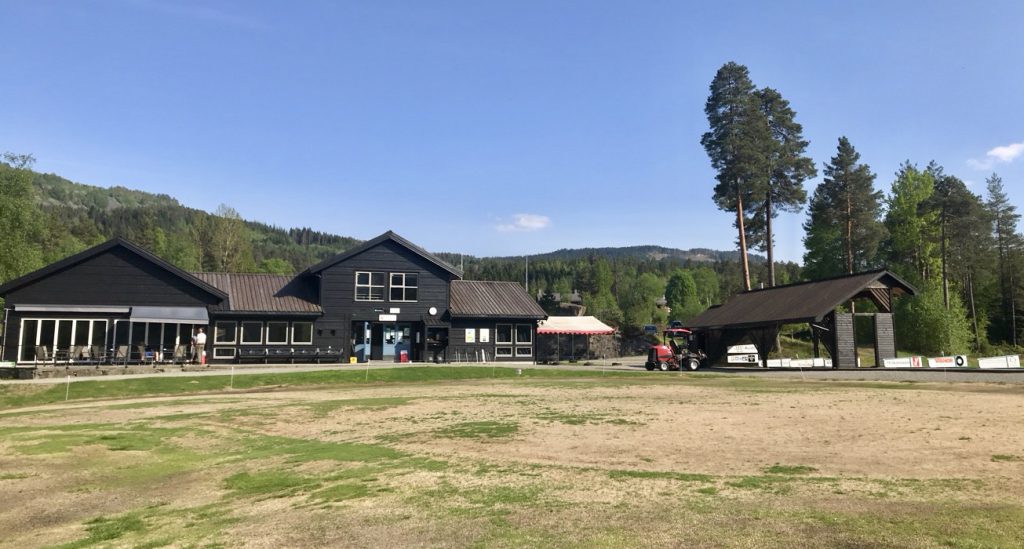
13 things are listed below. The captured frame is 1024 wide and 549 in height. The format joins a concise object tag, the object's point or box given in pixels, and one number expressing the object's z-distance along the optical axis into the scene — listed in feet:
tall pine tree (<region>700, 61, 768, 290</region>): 175.63
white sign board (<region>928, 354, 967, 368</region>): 133.69
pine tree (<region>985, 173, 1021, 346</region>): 257.55
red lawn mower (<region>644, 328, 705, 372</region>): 138.10
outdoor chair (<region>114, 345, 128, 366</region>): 120.26
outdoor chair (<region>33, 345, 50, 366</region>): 114.32
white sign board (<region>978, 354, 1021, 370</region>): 132.67
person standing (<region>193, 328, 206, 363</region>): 122.21
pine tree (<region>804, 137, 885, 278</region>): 223.30
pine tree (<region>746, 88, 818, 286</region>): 181.27
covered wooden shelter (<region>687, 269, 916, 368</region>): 132.16
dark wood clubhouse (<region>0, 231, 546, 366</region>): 121.80
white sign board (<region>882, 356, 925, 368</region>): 129.32
